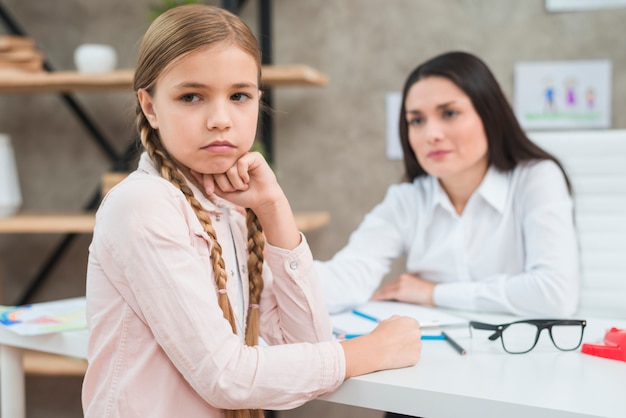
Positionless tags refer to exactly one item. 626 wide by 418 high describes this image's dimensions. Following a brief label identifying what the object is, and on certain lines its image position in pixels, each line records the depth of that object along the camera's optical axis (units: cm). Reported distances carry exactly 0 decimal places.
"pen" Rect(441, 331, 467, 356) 93
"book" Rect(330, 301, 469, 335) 108
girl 78
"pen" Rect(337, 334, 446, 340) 102
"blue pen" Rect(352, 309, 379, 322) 115
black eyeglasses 95
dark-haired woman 136
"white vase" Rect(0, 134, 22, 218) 217
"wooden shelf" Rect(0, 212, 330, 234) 198
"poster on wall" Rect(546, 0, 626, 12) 208
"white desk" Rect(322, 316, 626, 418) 73
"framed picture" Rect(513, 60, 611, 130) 209
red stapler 90
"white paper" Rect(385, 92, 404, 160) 225
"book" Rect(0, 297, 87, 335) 104
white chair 149
